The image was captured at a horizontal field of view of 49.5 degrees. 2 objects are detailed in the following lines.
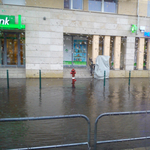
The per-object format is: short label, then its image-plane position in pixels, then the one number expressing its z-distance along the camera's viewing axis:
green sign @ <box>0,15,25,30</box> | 13.47
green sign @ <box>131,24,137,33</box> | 16.25
